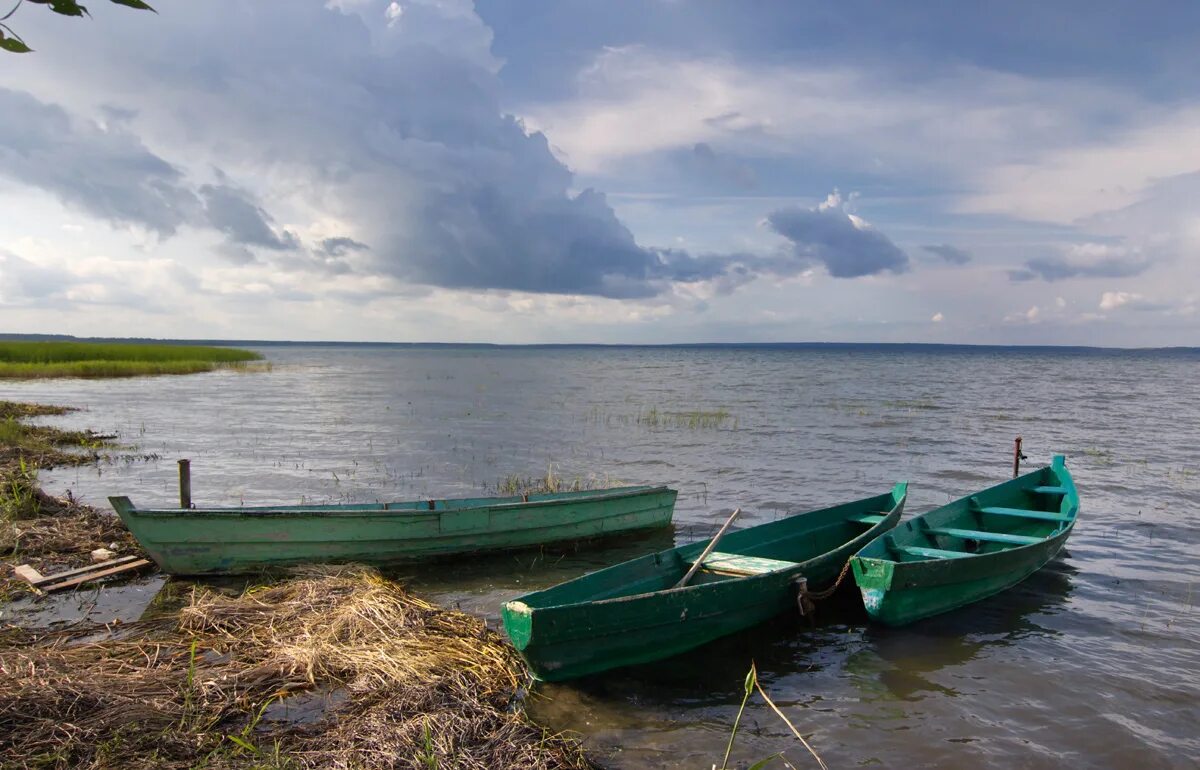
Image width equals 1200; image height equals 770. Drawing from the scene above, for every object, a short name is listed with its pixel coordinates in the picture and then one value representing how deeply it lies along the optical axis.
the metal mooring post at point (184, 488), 11.51
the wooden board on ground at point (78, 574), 9.41
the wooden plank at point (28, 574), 9.37
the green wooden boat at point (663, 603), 7.01
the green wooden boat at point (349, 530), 9.84
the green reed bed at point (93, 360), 48.25
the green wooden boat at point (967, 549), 8.88
